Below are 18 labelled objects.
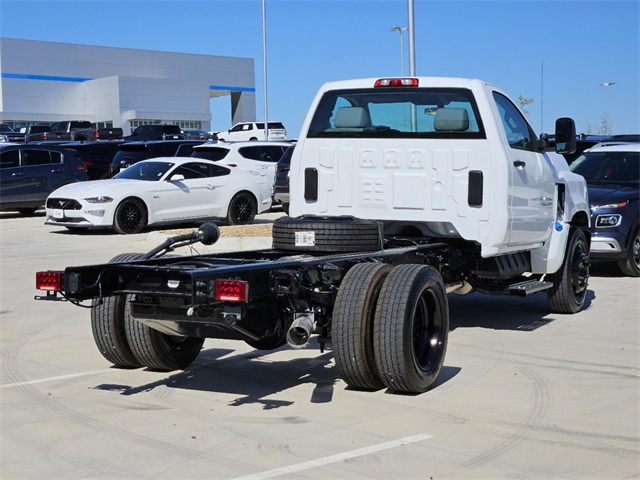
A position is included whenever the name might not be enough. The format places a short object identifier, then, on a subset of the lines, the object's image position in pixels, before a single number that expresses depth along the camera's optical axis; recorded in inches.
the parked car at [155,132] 1777.8
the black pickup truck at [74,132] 1781.5
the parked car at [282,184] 884.6
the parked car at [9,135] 1729.0
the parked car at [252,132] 2226.9
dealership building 2834.6
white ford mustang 755.4
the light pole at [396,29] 1836.9
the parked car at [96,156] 1123.3
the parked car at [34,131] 1868.8
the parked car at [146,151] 1052.5
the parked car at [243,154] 937.5
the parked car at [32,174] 914.6
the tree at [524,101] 2041.3
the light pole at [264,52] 1968.1
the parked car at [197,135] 1945.7
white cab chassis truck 265.7
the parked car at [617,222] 530.0
